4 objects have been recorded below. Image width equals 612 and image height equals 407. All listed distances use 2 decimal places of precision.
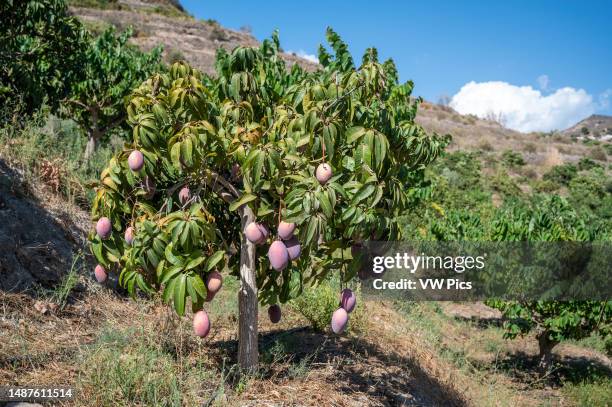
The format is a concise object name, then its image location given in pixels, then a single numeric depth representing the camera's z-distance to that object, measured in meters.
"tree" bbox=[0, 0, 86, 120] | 6.47
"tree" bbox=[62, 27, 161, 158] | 8.69
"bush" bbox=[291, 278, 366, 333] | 4.77
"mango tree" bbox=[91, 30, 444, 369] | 2.34
